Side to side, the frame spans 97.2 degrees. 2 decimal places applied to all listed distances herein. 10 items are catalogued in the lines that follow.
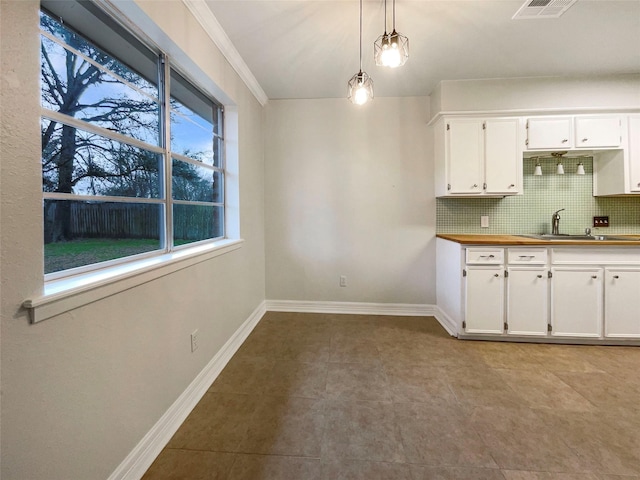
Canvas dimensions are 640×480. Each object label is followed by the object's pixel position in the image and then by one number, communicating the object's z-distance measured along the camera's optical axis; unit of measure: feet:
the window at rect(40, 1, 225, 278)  3.60
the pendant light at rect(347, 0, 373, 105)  5.87
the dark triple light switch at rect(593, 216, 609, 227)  10.21
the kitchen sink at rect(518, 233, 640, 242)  9.58
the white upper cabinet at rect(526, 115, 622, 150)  9.24
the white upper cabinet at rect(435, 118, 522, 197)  9.58
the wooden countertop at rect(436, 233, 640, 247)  8.26
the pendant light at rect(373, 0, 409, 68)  4.86
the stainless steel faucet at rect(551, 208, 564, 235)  10.14
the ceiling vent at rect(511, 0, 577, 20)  6.11
